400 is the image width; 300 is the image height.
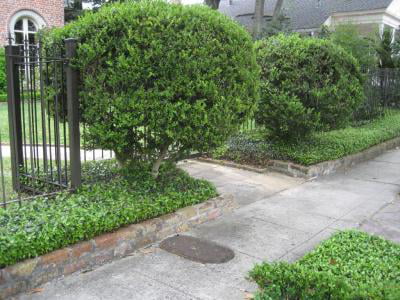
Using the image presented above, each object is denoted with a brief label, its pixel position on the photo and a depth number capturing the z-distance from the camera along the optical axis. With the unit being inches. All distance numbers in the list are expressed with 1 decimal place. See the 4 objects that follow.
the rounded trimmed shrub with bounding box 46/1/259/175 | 178.4
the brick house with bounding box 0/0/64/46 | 707.4
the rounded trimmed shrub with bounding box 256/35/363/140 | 303.4
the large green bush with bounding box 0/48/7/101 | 642.2
